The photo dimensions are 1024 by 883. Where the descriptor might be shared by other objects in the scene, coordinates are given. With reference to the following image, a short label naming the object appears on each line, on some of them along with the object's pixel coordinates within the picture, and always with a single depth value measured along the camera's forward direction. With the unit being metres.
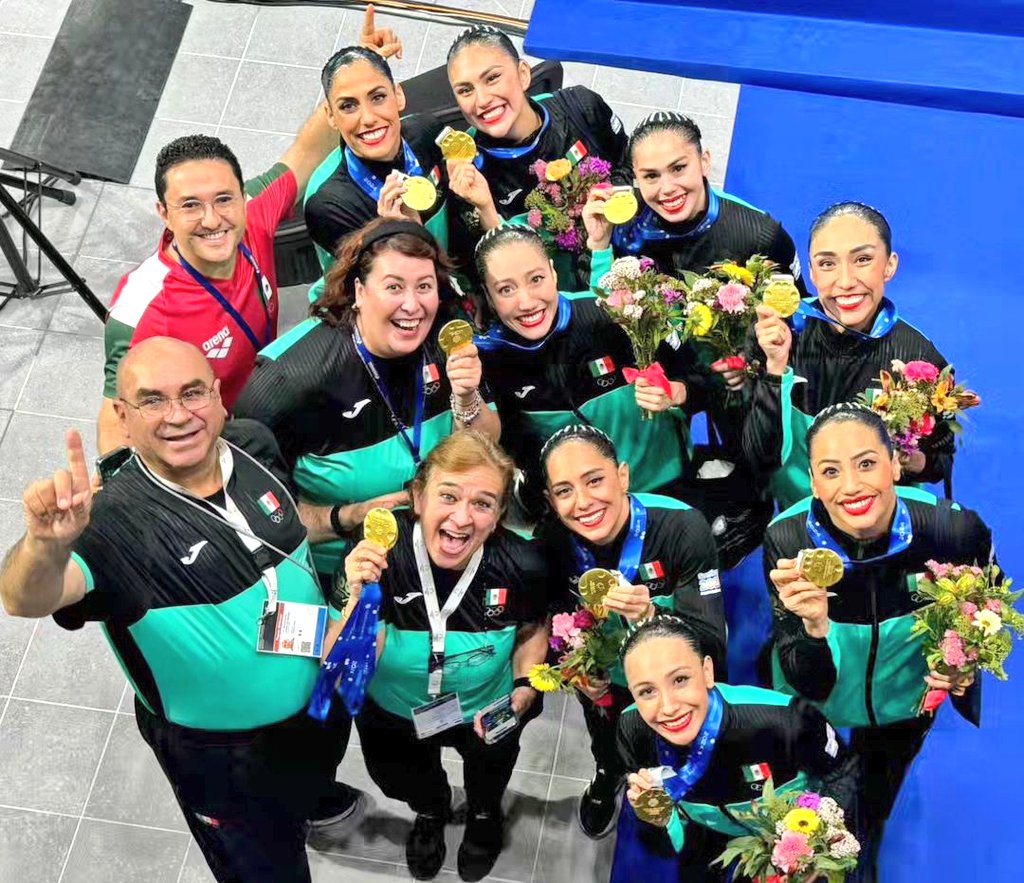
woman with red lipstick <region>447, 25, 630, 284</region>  5.30
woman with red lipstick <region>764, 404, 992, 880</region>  4.26
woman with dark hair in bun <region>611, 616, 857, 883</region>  4.01
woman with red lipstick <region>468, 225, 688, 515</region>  4.71
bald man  3.98
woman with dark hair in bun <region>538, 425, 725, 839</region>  4.31
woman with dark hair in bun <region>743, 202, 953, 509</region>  4.79
